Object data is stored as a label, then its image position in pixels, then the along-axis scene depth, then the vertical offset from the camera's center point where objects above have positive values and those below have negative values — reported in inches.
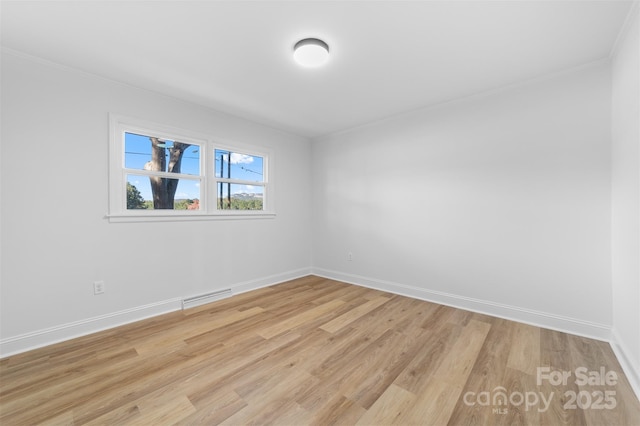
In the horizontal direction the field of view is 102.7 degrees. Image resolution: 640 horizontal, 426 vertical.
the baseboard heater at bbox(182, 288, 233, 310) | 123.4 -43.5
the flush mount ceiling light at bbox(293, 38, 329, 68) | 80.4 +51.5
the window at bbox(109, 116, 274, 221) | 108.0 +18.6
